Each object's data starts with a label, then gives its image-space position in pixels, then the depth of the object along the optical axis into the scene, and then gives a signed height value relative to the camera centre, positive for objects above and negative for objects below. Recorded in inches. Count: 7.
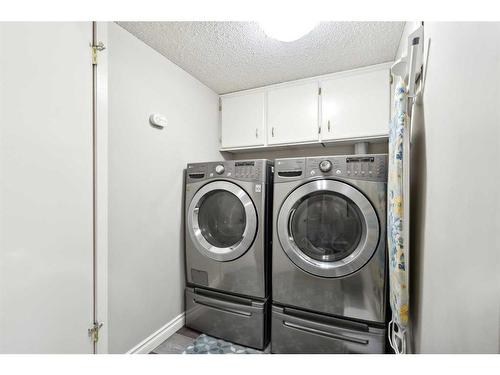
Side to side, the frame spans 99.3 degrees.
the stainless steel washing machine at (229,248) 60.9 -18.6
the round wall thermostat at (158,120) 59.4 +19.0
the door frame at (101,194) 44.5 -1.5
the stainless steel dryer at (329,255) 49.9 -17.4
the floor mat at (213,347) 60.0 -46.7
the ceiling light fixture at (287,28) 45.3 +34.7
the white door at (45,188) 32.1 -0.1
